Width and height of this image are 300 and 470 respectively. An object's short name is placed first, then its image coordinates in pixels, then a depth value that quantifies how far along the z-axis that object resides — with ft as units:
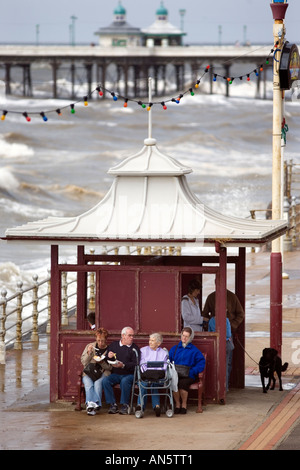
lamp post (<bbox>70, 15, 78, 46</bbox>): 583.01
